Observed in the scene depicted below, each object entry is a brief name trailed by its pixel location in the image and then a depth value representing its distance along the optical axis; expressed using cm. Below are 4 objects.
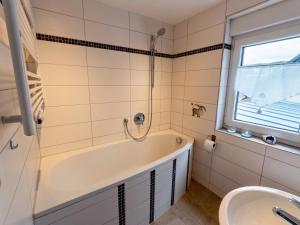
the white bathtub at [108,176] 104
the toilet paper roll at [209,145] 179
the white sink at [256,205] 79
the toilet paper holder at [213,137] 186
